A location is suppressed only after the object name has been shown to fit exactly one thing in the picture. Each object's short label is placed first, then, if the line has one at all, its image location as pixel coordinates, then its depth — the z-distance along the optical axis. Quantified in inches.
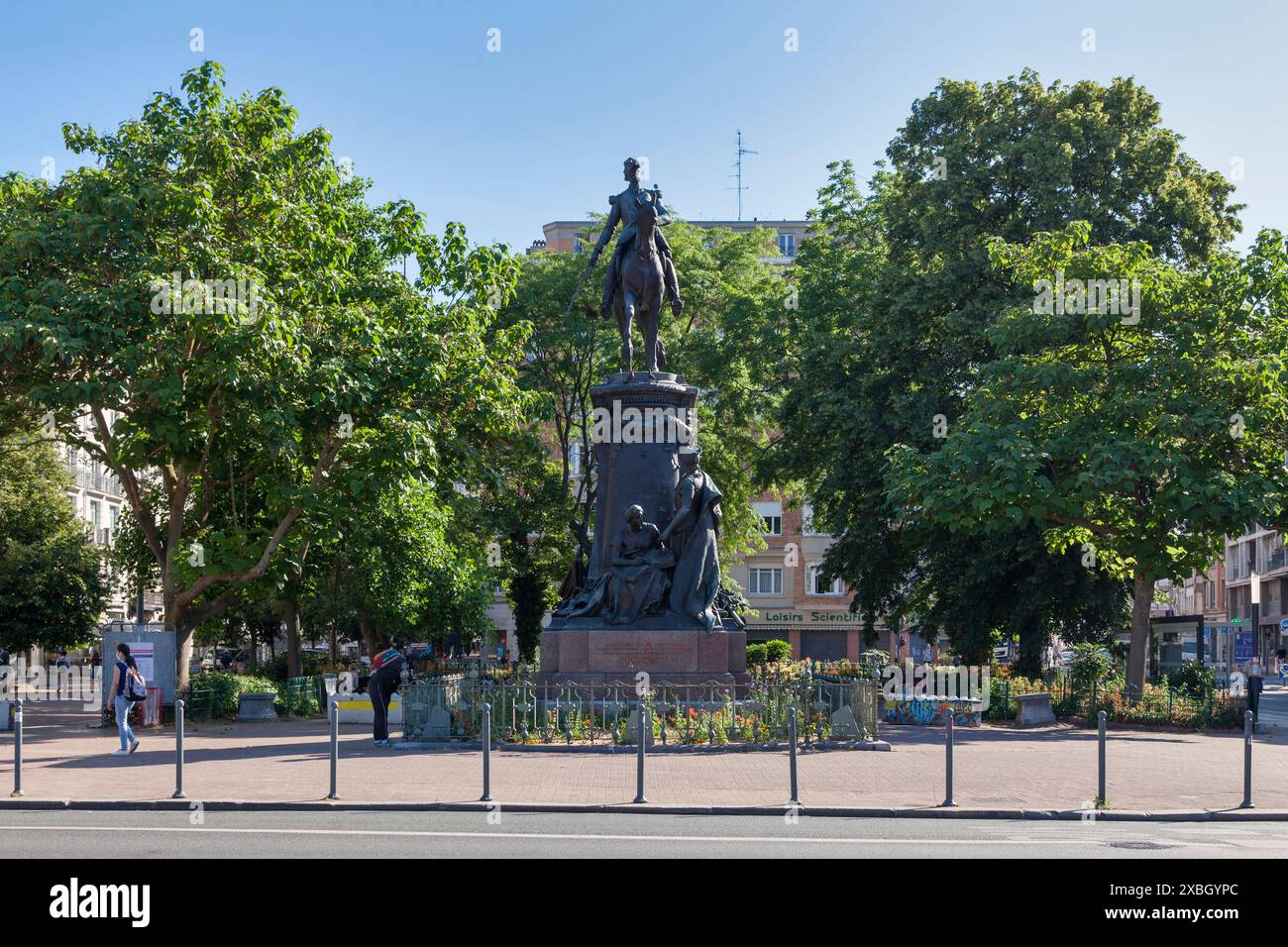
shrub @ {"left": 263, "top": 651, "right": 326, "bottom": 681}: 1818.8
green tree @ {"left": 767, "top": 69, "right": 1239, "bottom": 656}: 1435.8
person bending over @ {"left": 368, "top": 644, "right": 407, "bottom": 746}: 891.4
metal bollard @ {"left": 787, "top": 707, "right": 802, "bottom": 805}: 577.1
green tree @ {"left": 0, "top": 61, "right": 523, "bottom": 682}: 1027.9
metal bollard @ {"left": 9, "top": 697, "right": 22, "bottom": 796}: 605.9
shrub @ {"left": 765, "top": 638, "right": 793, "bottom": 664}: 2048.6
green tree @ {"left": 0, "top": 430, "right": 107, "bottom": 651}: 1748.3
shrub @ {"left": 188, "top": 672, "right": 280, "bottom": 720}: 1185.4
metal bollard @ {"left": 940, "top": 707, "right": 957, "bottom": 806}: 597.3
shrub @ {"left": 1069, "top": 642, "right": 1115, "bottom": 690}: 1237.9
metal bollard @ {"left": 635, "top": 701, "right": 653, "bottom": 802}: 593.4
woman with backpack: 846.5
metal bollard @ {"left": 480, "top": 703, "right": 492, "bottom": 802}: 590.8
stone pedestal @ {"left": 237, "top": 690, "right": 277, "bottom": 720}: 1194.0
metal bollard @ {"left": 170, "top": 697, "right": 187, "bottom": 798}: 606.8
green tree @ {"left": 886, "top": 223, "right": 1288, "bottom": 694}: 1104.8
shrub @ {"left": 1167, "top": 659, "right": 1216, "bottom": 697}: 1262.3
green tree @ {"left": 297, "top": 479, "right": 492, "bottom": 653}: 1446.9
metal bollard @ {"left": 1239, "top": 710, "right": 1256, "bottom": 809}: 602.9
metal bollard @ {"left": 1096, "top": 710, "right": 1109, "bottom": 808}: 596.1
